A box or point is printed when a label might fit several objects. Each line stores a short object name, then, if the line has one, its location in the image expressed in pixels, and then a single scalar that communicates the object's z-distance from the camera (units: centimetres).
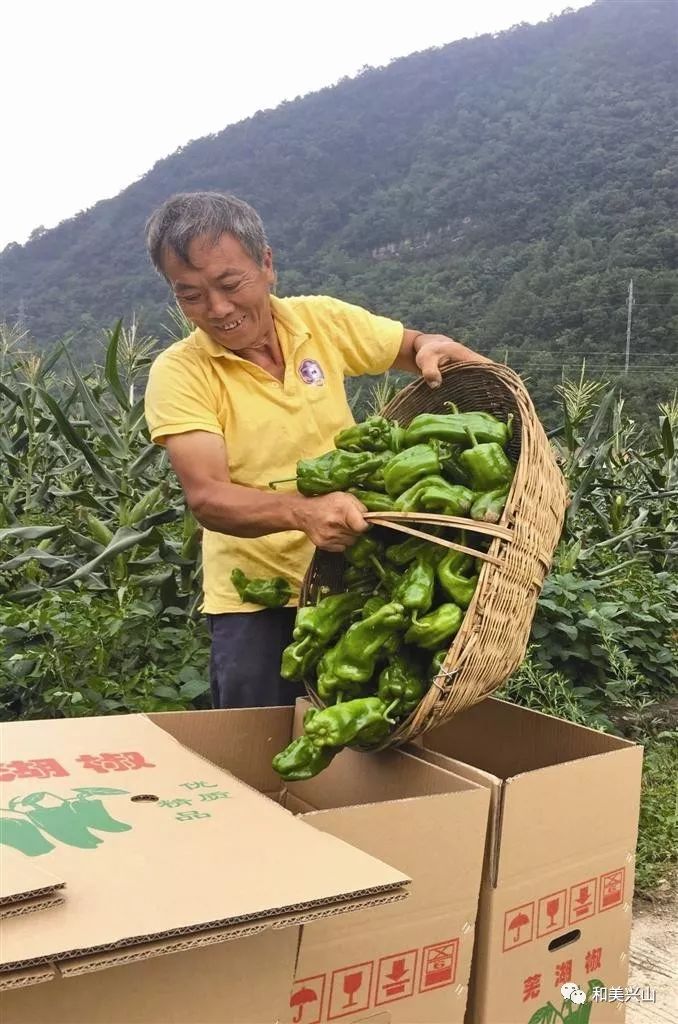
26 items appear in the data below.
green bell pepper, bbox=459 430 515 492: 174
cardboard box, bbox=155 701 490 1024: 135
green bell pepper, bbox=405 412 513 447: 183
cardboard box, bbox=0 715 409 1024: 98
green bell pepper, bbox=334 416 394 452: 187
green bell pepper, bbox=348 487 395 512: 174
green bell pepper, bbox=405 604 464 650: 159
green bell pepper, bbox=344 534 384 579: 179
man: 199
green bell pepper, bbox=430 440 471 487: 180
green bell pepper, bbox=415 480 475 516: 166
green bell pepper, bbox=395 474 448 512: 168
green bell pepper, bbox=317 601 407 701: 164
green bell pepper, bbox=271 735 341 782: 158
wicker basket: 154
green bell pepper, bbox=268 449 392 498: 179
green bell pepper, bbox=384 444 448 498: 173
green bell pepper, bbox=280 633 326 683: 176
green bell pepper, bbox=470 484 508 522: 162
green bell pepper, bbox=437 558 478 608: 161
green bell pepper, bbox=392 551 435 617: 162
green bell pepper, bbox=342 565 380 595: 186
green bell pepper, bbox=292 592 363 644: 176
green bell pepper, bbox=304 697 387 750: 157
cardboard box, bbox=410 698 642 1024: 157
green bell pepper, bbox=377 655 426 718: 163
